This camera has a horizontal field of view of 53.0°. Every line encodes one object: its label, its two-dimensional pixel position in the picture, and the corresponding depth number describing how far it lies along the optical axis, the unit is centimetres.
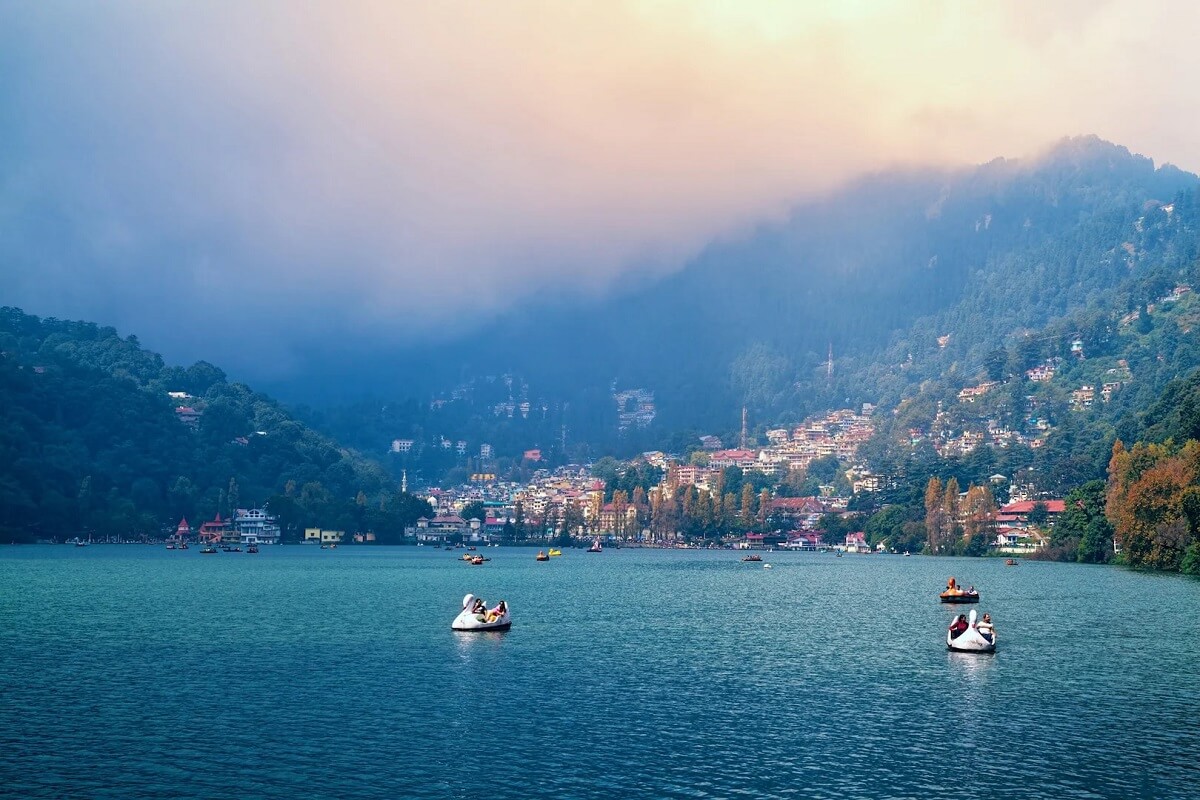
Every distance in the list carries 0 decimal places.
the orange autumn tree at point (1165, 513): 10238
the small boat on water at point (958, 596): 8400
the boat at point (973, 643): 5272
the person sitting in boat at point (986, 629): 5328
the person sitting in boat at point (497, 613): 6238
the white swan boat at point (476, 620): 6153
